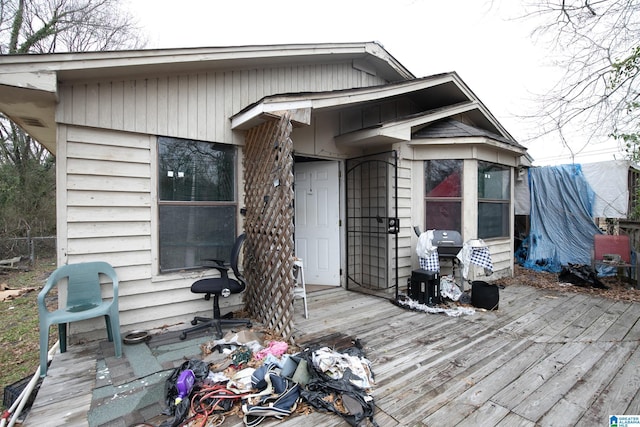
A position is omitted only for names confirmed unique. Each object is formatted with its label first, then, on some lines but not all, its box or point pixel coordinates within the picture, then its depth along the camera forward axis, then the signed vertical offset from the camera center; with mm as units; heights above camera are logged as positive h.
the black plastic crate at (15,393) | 2261 -1413
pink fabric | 2660 -1278
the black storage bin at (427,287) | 4152 -1062
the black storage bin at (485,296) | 4012 -1146
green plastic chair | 2414 -861
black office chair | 3131 -818
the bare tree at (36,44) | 9133 +5848
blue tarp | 6570 -168
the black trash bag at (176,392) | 1873 -1283
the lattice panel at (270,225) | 3090 -142
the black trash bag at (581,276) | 5184 -1163
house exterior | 2951 +668
